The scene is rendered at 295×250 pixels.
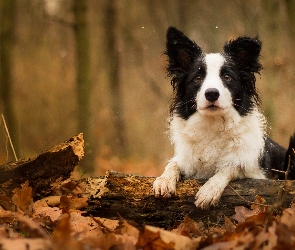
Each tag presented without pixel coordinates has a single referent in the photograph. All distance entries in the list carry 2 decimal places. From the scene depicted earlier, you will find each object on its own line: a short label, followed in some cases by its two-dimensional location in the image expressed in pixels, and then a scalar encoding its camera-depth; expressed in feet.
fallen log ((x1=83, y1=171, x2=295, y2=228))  13.02
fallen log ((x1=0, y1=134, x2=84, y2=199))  14.12
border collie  15.29
